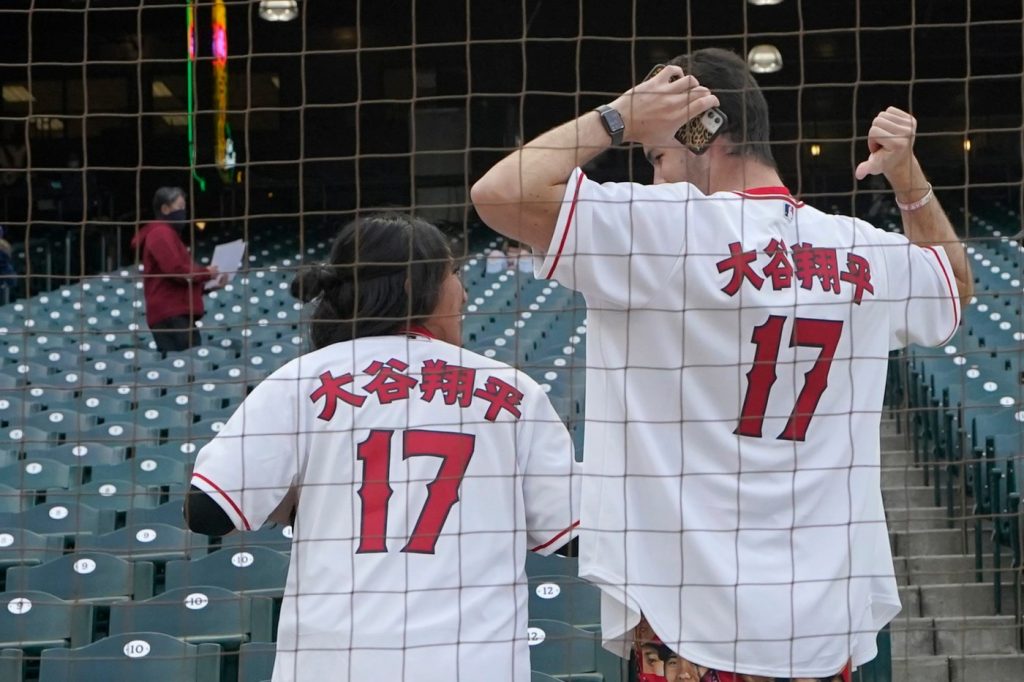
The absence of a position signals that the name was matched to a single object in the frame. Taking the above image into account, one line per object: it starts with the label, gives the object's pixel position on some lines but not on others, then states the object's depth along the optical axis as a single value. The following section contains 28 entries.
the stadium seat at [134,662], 7.27
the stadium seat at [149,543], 9.36
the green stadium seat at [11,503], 11.02
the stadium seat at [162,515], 10.18
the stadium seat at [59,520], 10.23
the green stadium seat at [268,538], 9.59
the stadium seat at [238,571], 8.68
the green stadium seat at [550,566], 8.76
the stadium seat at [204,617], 8.07
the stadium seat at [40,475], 11.60
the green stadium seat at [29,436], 13.20
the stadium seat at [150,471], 11.49
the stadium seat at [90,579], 8.78
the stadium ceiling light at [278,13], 21.91
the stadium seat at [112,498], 10.80
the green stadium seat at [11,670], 7.67
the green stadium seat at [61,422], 13.65
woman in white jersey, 4.58
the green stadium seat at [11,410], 14.31
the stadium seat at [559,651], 7.43
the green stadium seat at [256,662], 7.23
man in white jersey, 4.17
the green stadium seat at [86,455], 12.51
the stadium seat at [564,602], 8.21
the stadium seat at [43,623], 8.11
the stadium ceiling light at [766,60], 29.06
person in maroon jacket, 16.77
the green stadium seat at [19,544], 9.46
